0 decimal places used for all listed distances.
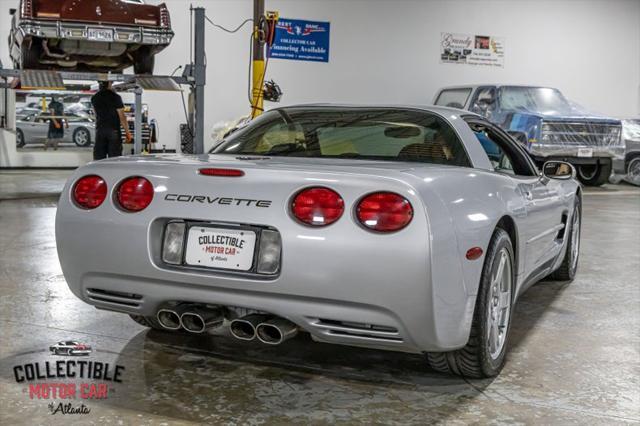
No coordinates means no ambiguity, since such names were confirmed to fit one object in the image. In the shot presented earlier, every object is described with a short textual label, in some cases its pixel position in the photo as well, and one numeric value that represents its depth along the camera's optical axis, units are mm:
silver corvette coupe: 2426
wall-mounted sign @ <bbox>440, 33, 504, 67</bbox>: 18281
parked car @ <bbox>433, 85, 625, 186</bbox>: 12727
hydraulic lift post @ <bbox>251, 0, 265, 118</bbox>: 11031
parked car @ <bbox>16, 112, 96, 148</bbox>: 14906
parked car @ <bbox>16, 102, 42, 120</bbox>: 14820
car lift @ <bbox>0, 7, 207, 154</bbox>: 8617
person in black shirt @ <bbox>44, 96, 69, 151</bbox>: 14820
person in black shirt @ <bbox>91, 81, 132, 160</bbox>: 9953
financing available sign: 16906
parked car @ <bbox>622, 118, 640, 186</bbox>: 13992
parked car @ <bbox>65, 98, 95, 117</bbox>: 14992
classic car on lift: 8141
